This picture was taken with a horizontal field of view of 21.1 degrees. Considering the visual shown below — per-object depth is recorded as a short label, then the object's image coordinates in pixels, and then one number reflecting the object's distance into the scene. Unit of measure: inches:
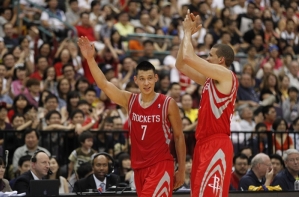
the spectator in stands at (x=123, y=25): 823.7
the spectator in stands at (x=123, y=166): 570.3
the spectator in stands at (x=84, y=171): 543.5
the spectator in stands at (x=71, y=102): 639.8
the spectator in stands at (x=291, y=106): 749.3
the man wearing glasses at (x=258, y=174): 511.2
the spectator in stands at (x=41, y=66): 690.2
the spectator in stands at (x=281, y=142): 619.5
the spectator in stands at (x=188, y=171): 563.3
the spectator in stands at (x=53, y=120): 592.7
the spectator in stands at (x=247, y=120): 681.0
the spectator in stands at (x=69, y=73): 687.7
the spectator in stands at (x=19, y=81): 652.7
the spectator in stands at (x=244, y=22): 915.4
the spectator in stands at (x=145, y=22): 841.5
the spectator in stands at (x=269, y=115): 686.5
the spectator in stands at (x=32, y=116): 594.9
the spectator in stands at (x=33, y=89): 649.0
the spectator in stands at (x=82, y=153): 565.9
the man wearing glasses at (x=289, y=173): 518.9
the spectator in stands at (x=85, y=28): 786.2
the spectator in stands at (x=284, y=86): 784.9
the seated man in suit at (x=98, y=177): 507.5
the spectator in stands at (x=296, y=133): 616.1
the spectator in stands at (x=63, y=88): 665.6
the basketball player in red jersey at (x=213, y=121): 362.3
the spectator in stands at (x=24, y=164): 523.5
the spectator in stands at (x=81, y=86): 677.9
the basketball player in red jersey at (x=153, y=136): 375.9
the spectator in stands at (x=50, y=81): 676.1
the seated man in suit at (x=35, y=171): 475.8
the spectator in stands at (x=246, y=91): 760.3
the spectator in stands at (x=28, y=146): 553.6
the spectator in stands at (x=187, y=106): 676.1
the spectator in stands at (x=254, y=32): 899.4
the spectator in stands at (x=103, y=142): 593.6
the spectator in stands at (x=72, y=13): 807.1
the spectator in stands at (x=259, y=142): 621.3
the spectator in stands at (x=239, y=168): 557.9
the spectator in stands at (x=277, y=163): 574.6
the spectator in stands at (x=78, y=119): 602.9
